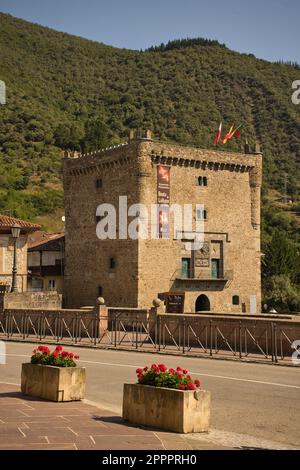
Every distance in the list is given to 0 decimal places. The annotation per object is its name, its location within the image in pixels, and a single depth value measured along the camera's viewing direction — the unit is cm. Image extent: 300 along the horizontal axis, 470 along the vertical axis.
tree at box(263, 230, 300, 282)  6397
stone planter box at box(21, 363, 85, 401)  1301
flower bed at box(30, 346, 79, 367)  1325
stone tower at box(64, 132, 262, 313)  4366
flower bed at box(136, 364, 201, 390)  1073
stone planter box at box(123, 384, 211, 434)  1045
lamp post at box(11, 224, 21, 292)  3219
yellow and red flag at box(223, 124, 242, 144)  4809
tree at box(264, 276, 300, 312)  5775
